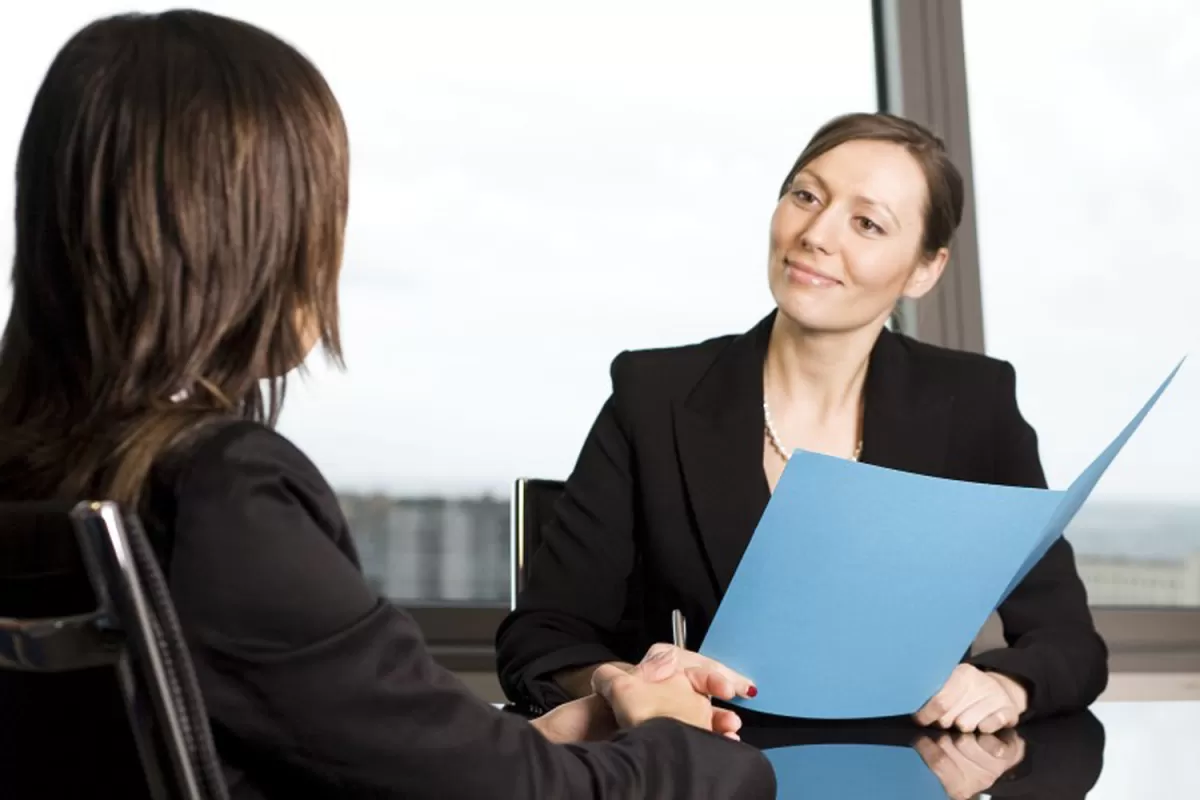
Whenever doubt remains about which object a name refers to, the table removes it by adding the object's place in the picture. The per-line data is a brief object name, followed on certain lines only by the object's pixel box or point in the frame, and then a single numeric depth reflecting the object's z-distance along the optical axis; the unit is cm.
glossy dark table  197
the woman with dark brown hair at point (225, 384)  133
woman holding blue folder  244
